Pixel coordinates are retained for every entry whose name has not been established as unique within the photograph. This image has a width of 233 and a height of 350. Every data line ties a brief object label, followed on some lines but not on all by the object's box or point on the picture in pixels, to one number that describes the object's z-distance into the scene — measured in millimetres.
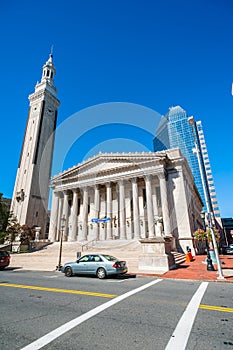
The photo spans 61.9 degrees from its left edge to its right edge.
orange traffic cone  20966
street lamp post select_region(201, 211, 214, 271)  14054
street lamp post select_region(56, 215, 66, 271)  18781
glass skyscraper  99512
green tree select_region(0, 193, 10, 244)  35250
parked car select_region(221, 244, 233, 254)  40853
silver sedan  11539
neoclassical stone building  31652
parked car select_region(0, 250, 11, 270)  17703
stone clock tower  47094
